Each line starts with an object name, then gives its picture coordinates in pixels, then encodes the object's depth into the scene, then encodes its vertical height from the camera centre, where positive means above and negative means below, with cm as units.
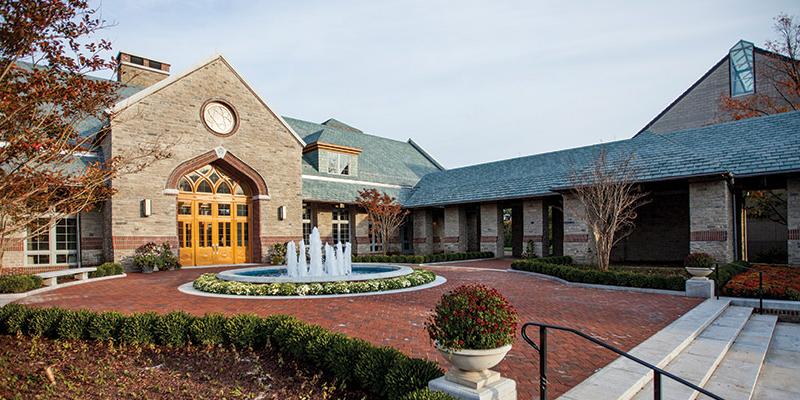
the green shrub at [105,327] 701 -183
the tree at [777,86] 2655 +734
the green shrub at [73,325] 710 -182
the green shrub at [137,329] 690 -185
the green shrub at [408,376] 464 -184
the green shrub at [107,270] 1584 -204
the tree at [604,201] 1581 +15
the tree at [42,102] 549 +160
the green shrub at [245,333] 665 -188
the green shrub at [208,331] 675 -186
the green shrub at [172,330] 683 -186
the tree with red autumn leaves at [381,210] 2389 -3
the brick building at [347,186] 1753 +111
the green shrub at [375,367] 496 -185
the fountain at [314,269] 1233 -191
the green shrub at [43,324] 727 -182
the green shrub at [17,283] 1237 -194
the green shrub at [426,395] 403 -176
